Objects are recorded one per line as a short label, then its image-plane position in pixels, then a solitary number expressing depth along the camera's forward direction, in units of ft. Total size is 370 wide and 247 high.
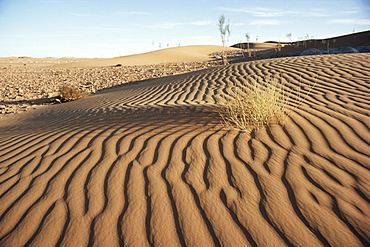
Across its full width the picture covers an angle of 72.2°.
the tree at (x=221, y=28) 61.41
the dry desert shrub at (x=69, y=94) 28.17
